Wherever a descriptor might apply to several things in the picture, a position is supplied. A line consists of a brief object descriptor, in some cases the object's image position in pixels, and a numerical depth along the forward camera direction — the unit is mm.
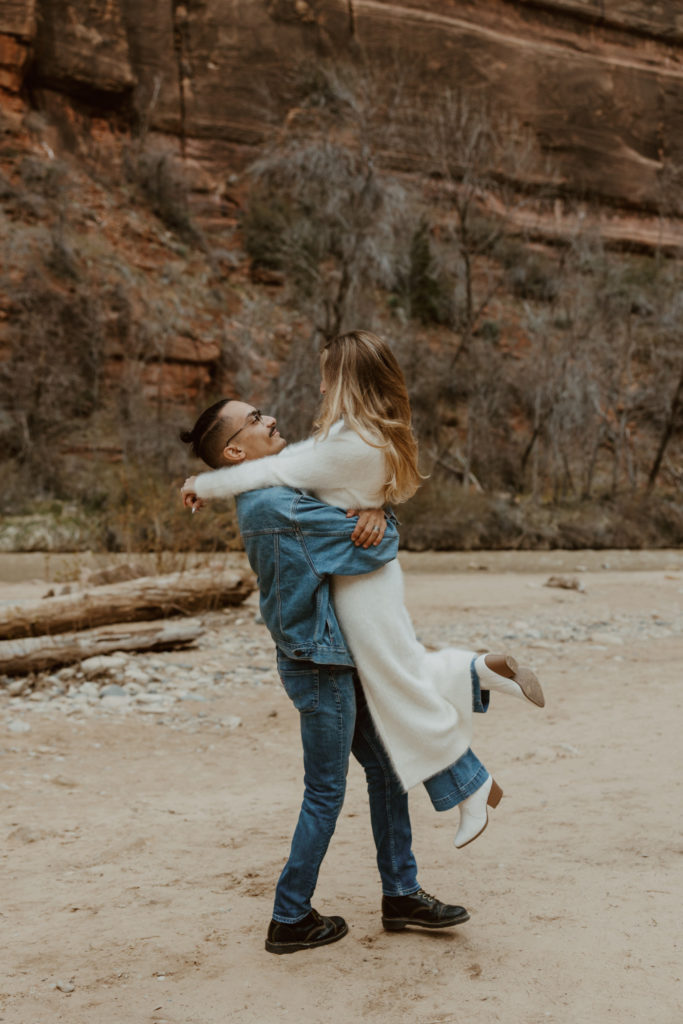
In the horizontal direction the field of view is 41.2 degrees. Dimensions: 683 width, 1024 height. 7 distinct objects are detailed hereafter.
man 2459
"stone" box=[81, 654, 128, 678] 6492
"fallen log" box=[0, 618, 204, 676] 6320
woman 2484
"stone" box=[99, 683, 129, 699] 6137
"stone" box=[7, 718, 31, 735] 5283
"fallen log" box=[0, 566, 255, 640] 6832
